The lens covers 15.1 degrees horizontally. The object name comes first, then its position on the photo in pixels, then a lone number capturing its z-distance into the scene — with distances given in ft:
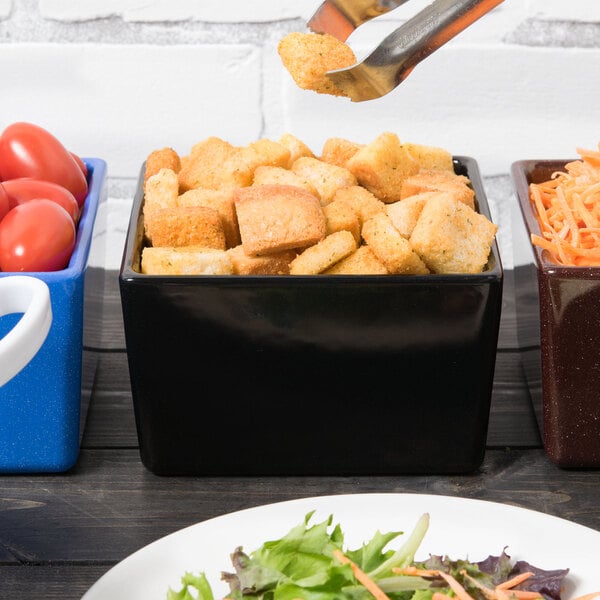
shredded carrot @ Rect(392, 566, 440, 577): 2.63
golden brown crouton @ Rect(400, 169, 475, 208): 3.05
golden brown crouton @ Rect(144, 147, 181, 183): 3.18
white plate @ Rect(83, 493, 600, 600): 2.68
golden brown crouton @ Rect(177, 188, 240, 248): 3.04
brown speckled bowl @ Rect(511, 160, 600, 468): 2.87
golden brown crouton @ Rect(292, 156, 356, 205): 3.09
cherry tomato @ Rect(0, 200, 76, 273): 2.93
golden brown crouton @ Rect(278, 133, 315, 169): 3.22
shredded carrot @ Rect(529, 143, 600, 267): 2.95
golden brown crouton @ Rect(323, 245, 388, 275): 2.91
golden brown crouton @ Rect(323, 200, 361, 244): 2.99
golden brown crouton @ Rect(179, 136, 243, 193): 3.12
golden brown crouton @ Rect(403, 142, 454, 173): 3.18
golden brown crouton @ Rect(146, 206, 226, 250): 2.95
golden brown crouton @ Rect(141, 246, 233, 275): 2.89
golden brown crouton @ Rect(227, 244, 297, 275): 2.92
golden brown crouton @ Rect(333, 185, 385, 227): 3.03
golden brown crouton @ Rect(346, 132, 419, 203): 3.10
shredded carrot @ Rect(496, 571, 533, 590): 2.65
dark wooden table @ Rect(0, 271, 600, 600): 2.84
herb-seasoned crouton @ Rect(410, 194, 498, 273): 2.89
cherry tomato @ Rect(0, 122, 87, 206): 3.14
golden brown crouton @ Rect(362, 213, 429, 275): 2.87
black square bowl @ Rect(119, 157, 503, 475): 2.87
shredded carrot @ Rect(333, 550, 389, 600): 2.57
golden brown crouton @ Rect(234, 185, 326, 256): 2.92
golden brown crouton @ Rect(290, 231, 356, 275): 2.90
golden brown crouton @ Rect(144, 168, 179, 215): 3.06
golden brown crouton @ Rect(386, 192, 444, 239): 2.96
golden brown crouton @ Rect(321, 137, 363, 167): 3.20
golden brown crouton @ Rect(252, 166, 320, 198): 3.08
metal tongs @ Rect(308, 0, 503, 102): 2.74
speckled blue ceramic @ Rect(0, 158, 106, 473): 2.90
